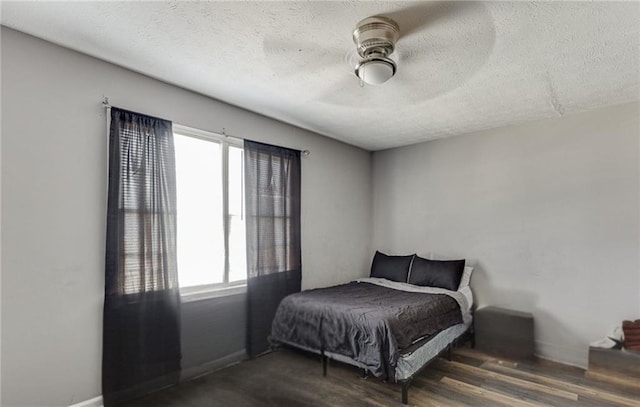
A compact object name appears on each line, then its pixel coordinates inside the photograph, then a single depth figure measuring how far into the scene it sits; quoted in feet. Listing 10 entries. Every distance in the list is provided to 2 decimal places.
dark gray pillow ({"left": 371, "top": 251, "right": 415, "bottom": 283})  13.73
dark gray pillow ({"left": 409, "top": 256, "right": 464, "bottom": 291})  12.29
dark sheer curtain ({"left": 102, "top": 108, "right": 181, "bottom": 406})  7.74
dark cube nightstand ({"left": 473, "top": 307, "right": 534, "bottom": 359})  10.94
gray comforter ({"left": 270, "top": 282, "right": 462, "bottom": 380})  8.28
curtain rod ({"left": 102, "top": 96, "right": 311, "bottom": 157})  7.91
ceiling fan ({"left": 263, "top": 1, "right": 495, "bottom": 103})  6.01
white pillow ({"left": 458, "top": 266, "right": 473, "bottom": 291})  12.50
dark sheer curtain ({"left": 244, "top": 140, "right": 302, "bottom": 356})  10.75
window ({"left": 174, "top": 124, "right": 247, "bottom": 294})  9.42
